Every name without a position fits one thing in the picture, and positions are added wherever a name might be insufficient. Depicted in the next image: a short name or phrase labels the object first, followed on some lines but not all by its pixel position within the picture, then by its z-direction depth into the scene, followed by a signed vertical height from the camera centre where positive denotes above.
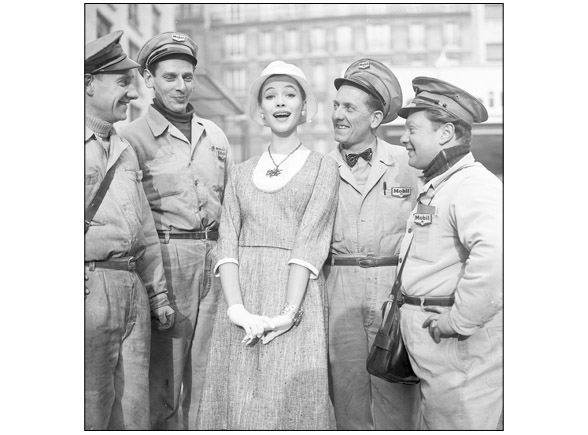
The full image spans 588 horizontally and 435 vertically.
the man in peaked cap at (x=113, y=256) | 3.81 -0.30
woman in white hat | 3.64 -0.42
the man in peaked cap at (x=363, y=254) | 4.14 -0.29
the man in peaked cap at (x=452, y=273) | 3.57 -0.36
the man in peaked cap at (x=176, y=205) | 4.40 +0.00
